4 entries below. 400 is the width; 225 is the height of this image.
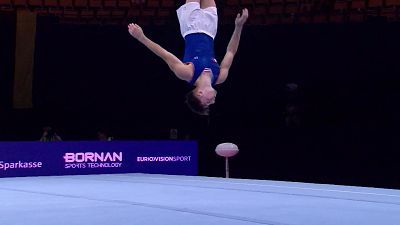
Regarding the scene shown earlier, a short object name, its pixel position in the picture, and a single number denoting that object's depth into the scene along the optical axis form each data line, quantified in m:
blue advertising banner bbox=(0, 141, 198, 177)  19.66
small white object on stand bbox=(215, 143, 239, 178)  18.94
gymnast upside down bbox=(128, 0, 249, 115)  10.83
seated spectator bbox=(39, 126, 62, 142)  21.64
